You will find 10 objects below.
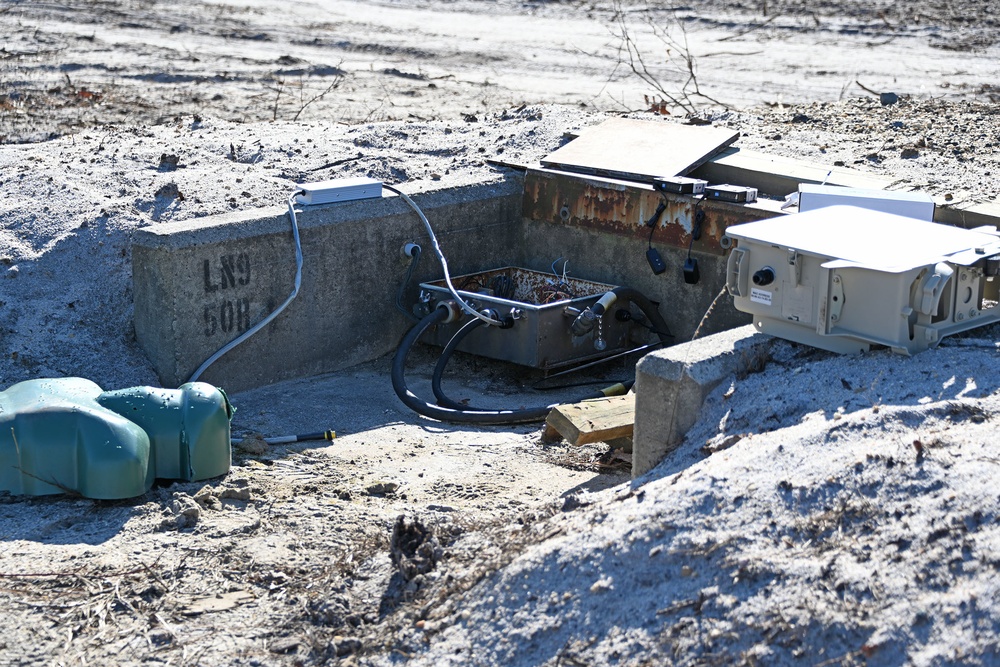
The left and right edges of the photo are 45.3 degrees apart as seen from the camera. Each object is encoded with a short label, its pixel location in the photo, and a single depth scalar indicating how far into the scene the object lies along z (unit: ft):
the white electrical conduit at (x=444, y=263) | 23.14
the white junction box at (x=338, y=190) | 23.22
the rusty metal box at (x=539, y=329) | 23.56
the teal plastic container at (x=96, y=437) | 16.92
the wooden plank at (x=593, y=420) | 18.71
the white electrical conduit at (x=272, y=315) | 21.93
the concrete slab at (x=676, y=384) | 15.87
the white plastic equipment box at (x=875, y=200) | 19.49
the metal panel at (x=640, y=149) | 25.58
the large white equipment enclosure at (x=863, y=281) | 15.06
